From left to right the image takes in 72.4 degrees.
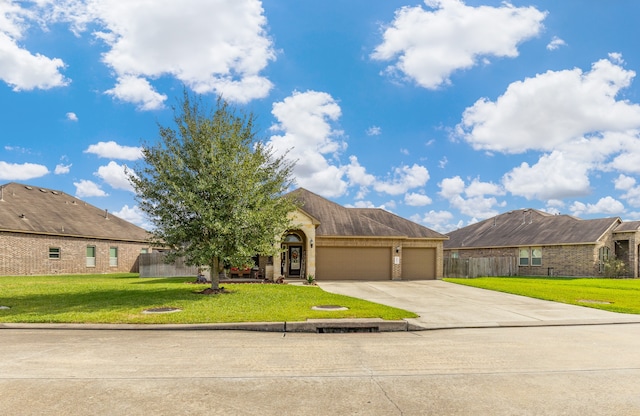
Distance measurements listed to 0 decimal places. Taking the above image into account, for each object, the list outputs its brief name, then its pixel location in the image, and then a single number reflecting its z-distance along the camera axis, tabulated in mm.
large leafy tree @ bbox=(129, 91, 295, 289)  15562
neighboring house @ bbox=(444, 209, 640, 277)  33969
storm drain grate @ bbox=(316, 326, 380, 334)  9773
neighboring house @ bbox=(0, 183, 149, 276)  29281
